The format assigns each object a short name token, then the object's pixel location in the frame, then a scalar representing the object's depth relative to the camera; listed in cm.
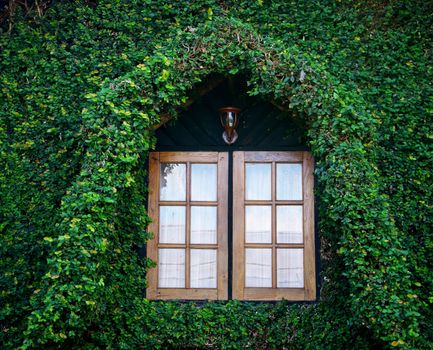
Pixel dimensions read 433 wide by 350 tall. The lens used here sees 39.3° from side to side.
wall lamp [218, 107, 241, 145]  616
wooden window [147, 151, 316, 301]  615
